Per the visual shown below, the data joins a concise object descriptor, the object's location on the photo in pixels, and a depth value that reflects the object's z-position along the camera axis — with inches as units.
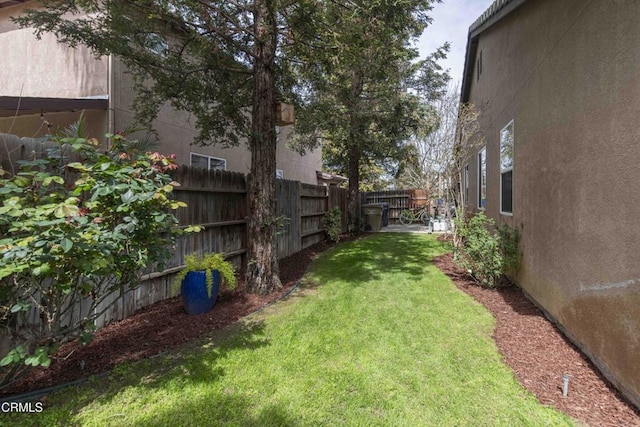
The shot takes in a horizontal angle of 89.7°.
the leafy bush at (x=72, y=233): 74.7
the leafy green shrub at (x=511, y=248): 198.8
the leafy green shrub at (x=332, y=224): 403.2
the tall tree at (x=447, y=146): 311.0
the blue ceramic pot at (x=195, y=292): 155.3
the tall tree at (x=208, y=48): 182.5
